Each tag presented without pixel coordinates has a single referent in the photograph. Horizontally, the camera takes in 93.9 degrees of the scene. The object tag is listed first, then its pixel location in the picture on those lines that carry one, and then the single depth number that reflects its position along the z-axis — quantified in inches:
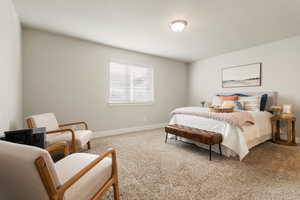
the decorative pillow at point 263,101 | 131.0
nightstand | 117.5
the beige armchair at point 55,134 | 84.5
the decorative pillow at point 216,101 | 156.7
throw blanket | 90.7
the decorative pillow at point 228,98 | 143.2
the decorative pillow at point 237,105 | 135.1
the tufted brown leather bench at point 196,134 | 88.7
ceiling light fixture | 97.2
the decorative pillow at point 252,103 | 130.4
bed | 91.0
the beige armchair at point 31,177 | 28.6
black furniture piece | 55.1
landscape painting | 148.5
